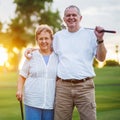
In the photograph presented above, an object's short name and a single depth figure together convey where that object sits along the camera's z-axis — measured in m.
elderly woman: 3.08
